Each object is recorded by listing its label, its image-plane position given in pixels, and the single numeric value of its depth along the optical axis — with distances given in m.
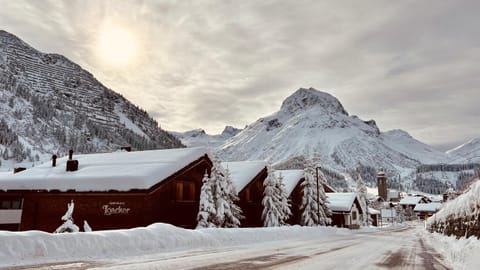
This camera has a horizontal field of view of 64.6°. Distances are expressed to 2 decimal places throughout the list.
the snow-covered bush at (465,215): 13.29
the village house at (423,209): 157.85
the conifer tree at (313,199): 45.52
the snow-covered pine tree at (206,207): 27.23
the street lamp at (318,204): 45.69
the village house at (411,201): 176.88
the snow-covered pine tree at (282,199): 39.16
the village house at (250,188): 36.81
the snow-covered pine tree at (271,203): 36.72
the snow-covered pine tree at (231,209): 28.93
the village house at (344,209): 62.59
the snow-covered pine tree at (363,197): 75.75
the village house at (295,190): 46.25
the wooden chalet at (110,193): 25.41
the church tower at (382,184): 183.75
